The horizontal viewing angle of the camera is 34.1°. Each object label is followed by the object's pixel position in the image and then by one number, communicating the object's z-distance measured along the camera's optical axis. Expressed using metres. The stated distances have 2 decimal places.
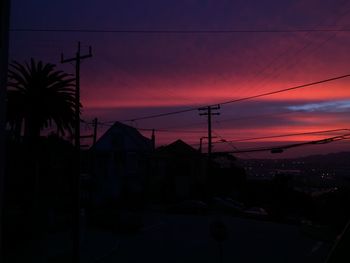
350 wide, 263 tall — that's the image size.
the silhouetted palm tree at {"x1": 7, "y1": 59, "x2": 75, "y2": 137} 31.30
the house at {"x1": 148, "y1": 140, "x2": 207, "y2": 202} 71.75
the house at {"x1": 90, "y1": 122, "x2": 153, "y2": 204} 64.25
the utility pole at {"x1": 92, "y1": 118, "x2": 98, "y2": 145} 55.17
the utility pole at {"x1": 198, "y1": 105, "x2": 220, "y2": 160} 58.38
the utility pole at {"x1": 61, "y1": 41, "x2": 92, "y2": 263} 25.72
